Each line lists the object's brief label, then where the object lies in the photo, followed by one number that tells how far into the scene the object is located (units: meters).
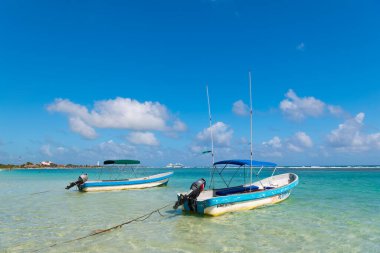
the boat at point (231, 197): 14.97
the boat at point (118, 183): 27.72
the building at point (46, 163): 168.05
